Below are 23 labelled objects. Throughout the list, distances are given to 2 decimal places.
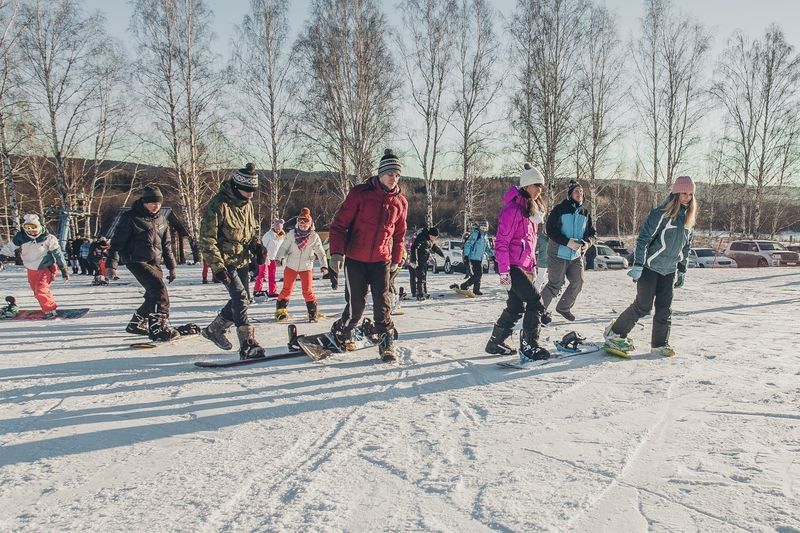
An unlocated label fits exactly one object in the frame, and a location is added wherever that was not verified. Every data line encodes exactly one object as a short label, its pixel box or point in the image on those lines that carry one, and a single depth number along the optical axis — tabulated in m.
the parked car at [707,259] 22.84
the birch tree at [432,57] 21.52
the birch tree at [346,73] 21.06
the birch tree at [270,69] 21.48
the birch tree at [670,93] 24.56
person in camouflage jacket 4.68
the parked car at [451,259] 19.55
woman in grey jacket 4.81
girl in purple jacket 4.68
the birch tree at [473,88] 21.73
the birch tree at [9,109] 17.63
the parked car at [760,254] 22.02
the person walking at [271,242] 9.56
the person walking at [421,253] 9.91
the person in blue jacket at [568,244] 6.31
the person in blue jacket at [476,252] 10.69
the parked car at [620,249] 28.75
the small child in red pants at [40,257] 7.54
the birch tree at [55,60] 19.31
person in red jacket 4.56
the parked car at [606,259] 24.16
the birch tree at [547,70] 20.86
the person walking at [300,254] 7.51
